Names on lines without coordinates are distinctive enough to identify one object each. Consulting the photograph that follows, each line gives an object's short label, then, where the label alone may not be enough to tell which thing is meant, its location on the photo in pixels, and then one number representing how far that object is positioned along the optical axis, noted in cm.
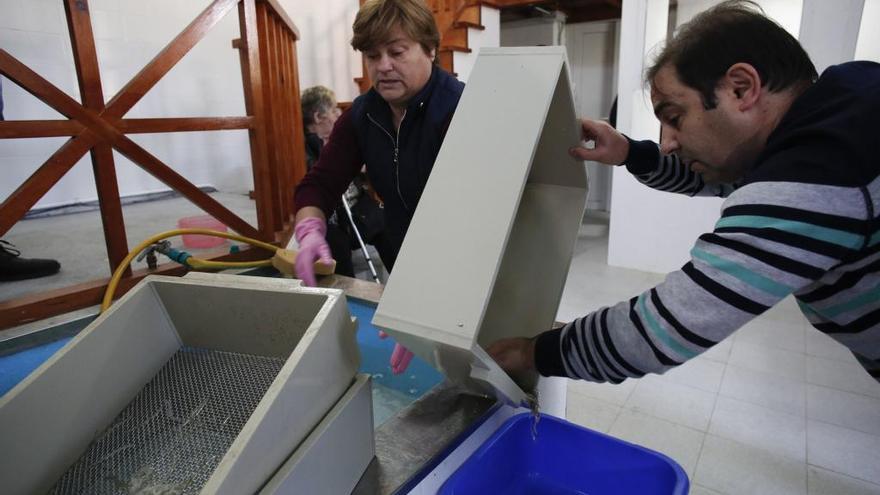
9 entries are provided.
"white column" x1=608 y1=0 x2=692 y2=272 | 331
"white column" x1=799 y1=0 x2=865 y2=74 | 254
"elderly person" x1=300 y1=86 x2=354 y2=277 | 295
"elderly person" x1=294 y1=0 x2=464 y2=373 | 119
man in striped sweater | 56
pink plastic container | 246
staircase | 389
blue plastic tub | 73
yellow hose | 153
